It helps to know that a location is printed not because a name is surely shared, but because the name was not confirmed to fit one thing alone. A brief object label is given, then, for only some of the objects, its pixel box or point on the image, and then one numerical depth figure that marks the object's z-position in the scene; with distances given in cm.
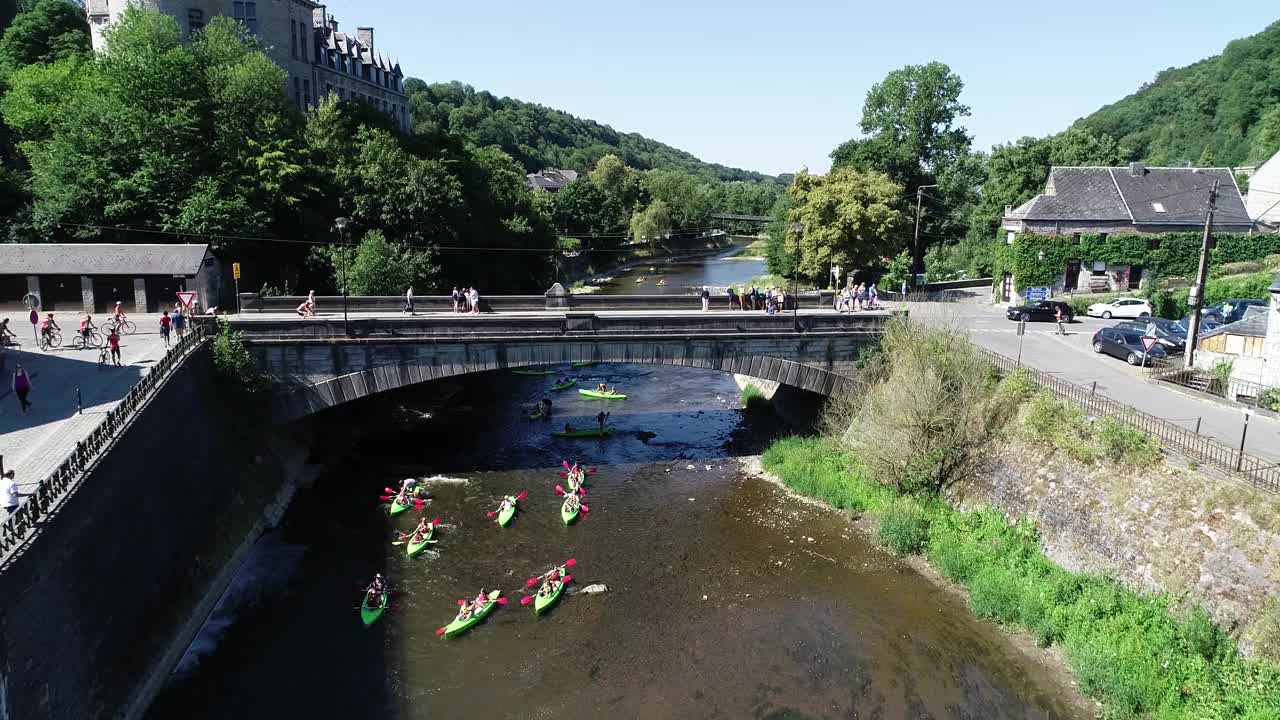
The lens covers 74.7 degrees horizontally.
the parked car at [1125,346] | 3250
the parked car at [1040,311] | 4188
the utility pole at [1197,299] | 2772
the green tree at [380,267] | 4200
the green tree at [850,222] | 5591
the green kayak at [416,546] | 2541
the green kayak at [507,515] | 2775
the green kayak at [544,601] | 2217
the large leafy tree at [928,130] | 7175
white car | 4328
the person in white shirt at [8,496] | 1594
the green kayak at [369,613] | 2144
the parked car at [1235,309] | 3666
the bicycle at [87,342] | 2841
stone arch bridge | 2920
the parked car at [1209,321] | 3508
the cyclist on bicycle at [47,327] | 2747
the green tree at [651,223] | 11731
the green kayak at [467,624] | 2109
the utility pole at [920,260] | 7102
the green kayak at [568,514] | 2786
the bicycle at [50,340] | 2783
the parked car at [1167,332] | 3344
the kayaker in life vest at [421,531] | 2591
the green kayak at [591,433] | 3703
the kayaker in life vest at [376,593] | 2194
